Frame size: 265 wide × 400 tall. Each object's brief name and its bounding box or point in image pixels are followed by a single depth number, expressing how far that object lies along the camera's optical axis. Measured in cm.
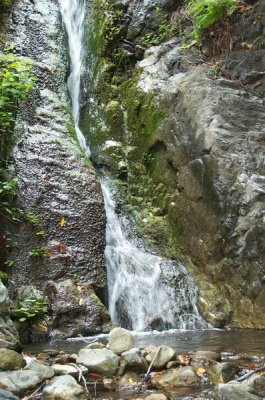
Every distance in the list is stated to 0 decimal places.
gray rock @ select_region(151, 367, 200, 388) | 398
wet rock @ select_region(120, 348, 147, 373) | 426
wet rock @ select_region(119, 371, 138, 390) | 404
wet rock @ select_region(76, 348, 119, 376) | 423
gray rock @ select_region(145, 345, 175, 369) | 433
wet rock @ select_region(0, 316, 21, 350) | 462
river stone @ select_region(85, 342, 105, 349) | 472
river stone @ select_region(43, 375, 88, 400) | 361
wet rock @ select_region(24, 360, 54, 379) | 395
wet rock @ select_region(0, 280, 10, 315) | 504
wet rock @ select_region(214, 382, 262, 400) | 331
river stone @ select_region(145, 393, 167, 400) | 356
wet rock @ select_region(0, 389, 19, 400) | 338
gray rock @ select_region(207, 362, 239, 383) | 396
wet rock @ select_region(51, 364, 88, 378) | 409
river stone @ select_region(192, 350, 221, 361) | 449
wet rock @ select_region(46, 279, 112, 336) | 654
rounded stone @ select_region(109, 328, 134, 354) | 461
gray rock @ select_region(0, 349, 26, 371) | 409
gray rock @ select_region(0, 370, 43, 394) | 373
